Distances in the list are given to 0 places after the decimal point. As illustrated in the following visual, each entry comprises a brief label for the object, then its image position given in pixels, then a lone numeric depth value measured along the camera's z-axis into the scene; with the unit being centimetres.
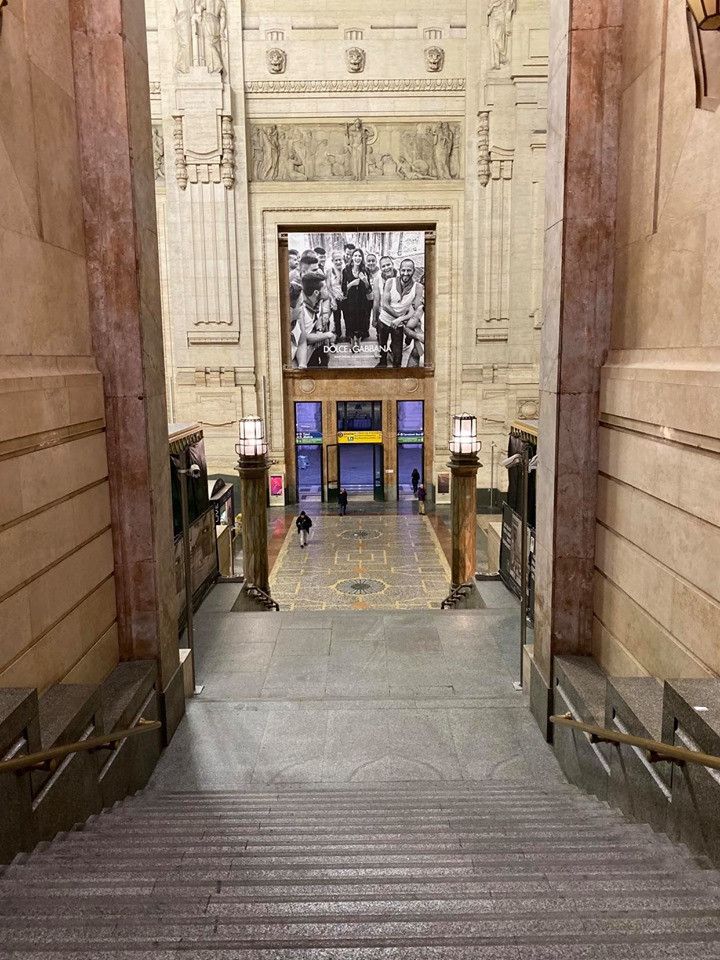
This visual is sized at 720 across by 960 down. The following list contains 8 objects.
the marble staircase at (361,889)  216
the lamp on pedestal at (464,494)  1182
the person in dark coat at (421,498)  2111
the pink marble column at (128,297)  507
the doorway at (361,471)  2356
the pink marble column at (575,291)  523
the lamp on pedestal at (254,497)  1119
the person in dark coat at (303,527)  1756
